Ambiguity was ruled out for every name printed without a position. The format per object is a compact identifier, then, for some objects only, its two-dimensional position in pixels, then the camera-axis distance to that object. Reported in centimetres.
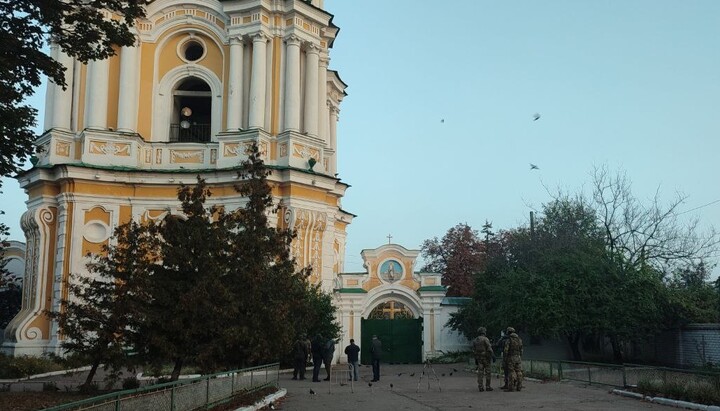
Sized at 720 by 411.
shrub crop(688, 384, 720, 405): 1454
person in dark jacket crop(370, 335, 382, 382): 2411
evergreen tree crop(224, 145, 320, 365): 1670
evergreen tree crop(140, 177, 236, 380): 1588
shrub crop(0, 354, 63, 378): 2319
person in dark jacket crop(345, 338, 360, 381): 2448
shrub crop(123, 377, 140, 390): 1819
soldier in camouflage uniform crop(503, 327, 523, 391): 1909
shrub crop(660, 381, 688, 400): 1562
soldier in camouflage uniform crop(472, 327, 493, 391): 1939
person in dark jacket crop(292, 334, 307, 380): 2478
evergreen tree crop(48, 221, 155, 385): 1667
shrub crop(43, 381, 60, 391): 1827
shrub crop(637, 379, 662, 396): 1692
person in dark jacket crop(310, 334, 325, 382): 2420
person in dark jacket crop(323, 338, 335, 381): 2509
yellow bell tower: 3045
